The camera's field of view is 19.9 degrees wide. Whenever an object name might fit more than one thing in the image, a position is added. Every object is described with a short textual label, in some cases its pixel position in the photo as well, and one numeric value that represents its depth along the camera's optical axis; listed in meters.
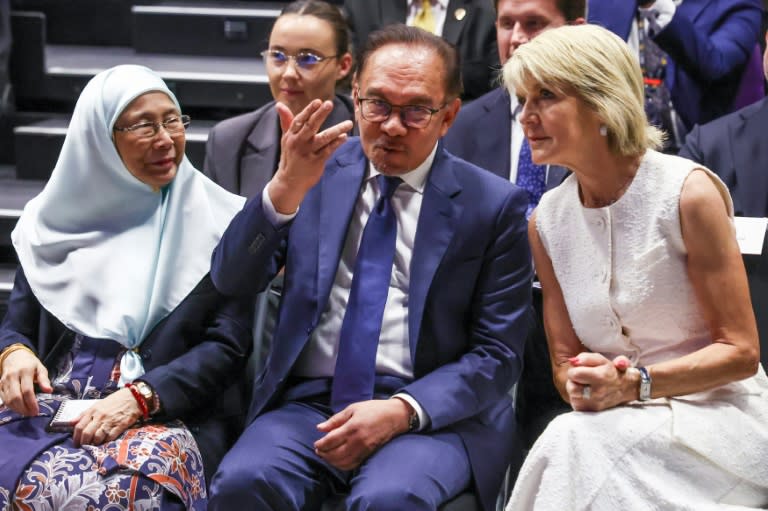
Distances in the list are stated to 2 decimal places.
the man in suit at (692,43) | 7.08
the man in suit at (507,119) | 6.50
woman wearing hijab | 5.02
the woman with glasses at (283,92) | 6.84
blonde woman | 4.28
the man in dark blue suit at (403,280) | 4.76
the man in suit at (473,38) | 7.81
